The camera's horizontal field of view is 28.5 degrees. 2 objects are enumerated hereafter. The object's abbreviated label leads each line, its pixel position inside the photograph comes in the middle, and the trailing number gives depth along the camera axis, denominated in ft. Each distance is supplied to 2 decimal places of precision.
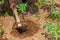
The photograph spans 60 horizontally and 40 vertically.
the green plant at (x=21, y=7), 7.01
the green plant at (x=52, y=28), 6.07
